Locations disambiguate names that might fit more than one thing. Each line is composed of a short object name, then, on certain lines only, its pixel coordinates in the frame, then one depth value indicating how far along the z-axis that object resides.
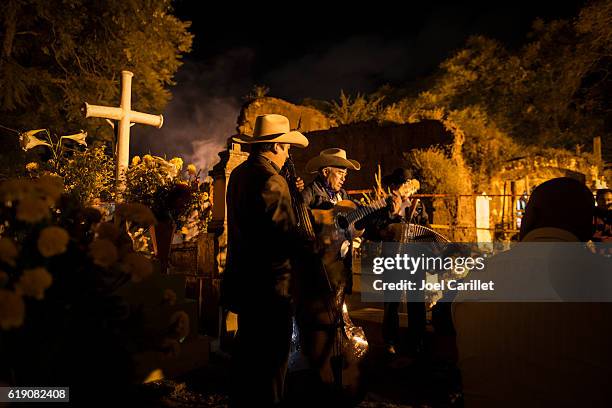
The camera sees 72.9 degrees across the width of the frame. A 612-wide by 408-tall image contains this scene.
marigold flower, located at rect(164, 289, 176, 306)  1.42
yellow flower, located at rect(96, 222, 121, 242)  1.40
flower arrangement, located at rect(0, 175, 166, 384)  1.13
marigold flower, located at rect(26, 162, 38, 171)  4.26
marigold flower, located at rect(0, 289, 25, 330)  1.03
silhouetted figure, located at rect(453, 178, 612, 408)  1.40
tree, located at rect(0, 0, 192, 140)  11.34
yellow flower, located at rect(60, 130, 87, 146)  5.02
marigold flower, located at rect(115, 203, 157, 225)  1.49
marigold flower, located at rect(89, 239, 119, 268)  1.23
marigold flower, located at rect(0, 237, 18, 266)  1.10
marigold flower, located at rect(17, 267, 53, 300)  1.08
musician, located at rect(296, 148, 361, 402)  2.99
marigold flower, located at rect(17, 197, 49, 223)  1.14
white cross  6.13
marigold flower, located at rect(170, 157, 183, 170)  4.38
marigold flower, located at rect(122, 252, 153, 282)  1.29
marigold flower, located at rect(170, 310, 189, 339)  1.39
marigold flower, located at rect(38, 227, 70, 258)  1.13
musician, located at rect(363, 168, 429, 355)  4.63
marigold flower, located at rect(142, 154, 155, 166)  4.25
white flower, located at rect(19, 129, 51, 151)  5.52
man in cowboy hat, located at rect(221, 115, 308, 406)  2.46
